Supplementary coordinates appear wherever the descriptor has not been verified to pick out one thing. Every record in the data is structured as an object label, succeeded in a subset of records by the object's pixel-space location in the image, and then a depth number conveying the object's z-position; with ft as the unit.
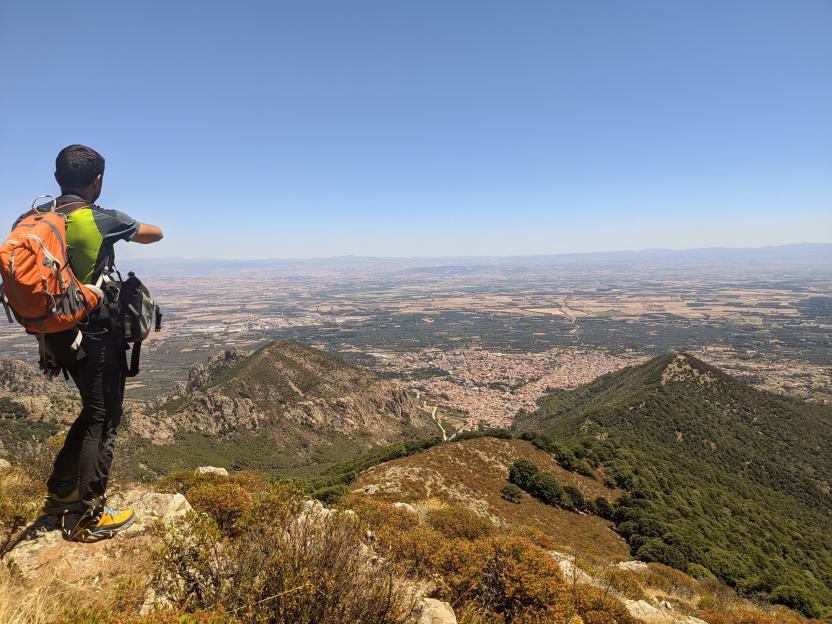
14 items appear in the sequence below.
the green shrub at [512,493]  68.17
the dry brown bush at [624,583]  27.50
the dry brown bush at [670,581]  36.78
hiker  10.61
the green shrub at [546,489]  71.92
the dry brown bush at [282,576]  10.03
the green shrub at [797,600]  47.80
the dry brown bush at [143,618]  7.92
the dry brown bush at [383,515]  25.11
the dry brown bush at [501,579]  16.92
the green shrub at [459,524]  29.25
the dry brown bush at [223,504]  17.49
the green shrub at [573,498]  73.26
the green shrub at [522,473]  75.20
